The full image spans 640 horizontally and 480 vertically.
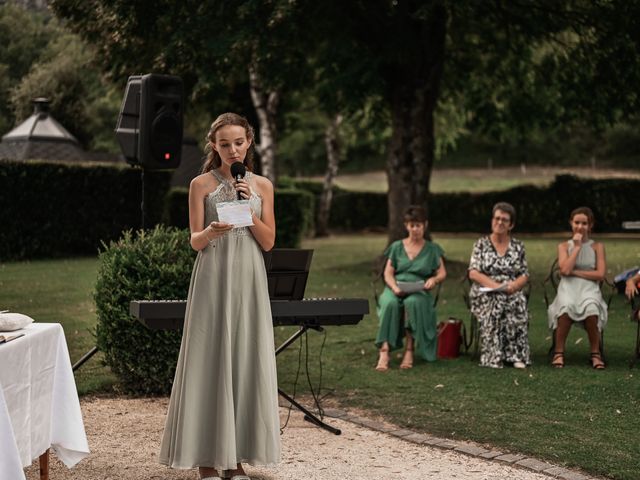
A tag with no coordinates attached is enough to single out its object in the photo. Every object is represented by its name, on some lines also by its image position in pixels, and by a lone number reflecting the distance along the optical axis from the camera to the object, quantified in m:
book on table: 4.45
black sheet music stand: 6.24
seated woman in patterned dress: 9.23
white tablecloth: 4.00
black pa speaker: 9.30
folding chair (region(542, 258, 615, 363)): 9.29
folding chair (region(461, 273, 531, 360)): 9.76
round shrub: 7.60
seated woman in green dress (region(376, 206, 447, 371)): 9.34
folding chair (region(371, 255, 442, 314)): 9.91
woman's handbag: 9.81
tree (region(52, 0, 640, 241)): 16.25
